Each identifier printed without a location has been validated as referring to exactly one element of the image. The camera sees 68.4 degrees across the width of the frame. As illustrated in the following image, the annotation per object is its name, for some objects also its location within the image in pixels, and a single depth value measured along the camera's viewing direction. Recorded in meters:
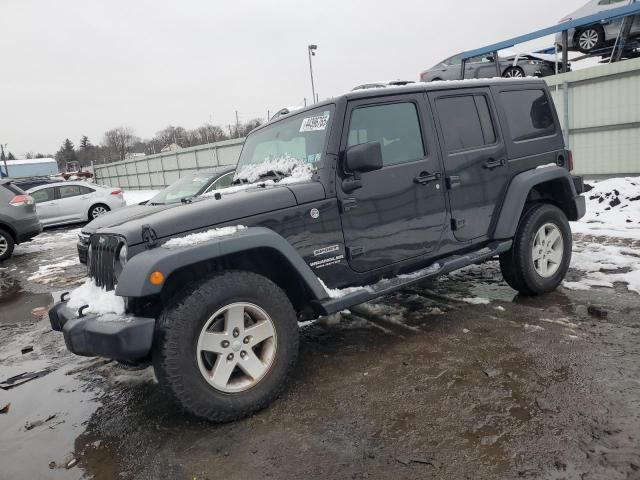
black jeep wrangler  2.77
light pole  20.13
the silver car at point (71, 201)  14.20
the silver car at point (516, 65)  13.88
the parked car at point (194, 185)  7.66
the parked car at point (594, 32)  12.95
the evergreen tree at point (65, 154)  94.78
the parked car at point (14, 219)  10.12
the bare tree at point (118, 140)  89.94
